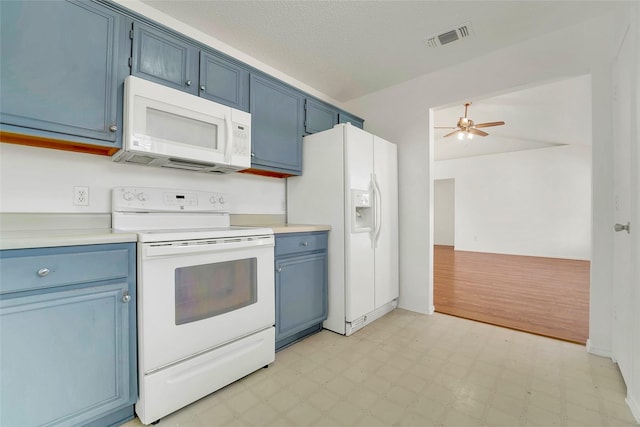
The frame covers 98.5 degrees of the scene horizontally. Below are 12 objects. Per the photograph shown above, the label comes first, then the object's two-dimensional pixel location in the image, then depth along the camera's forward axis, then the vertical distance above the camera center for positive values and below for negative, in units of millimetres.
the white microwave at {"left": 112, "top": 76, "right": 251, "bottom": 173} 1563 +527
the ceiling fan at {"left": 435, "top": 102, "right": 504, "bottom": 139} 4488 +1445
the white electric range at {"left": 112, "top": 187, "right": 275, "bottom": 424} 1368 -489
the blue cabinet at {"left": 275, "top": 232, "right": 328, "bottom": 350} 2078 -577
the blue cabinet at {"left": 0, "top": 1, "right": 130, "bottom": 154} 1256 +711
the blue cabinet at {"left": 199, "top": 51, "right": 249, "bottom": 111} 1938 +977
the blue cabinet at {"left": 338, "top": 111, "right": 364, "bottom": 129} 3086 +1115
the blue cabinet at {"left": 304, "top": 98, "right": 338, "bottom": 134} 2680 +1000
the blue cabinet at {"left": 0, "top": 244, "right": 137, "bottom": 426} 1076 -531
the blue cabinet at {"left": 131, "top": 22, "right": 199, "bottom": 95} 1648 +982
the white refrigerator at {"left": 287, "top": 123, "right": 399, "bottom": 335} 2391 +27
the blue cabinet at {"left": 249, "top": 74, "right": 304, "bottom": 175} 2238 +769
